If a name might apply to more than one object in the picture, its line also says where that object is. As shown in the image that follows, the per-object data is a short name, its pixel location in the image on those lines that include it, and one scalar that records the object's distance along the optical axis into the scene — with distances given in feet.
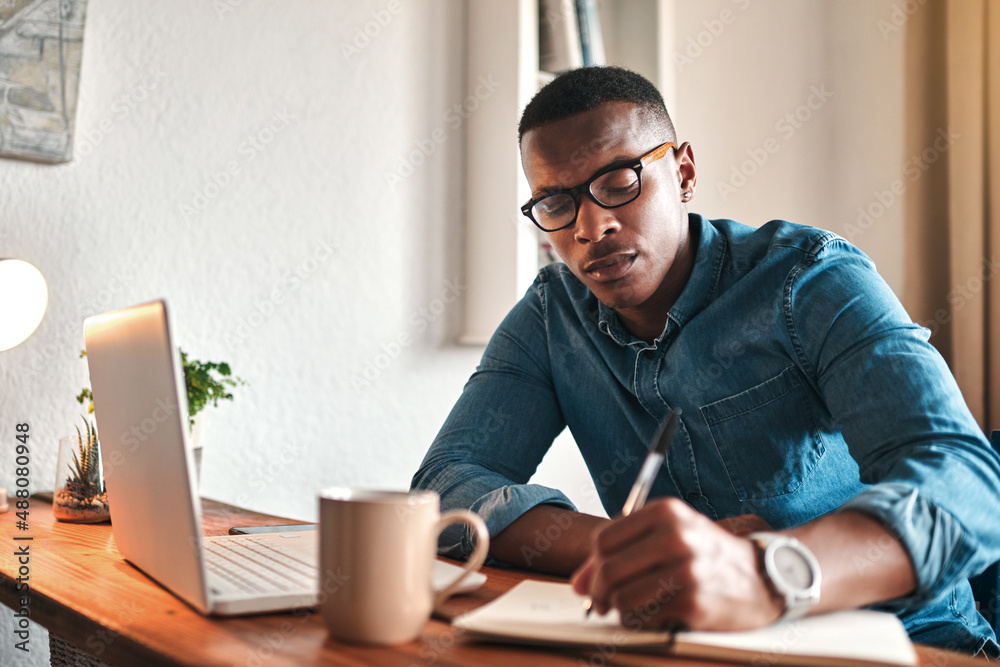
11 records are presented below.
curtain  7.47
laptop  2.08
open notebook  1.81
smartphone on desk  3.66
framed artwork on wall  5.05
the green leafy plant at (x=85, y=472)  4.11
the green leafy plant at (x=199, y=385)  4.91
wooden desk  1.89
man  2.06
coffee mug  1.92
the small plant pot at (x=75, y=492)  4.07
